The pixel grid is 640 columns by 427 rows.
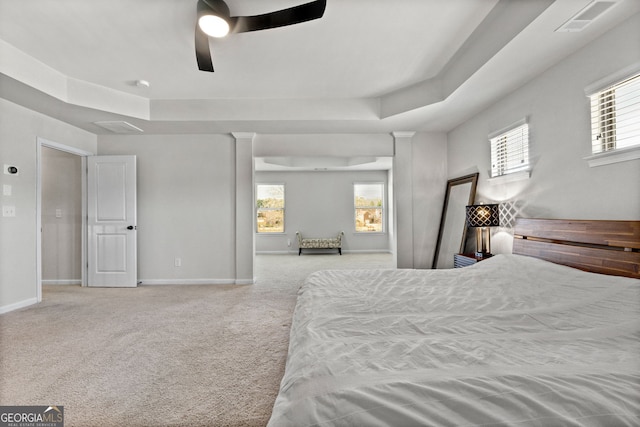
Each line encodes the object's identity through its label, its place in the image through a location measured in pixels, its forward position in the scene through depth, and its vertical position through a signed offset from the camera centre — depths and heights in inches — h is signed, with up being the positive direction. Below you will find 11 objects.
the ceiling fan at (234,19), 71.6 +52.5
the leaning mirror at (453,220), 153.7 -3.9
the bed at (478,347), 29.7 -19.4
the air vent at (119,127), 155.0 +49.0
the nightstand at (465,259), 126.2 -21.2
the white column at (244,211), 180.2 +1.7
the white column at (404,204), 179.8 +5.8
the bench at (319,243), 301.6 -31.1
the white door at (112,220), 174.6 -3.5
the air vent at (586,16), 70.0 +50.4
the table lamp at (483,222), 122.7 -3.8
